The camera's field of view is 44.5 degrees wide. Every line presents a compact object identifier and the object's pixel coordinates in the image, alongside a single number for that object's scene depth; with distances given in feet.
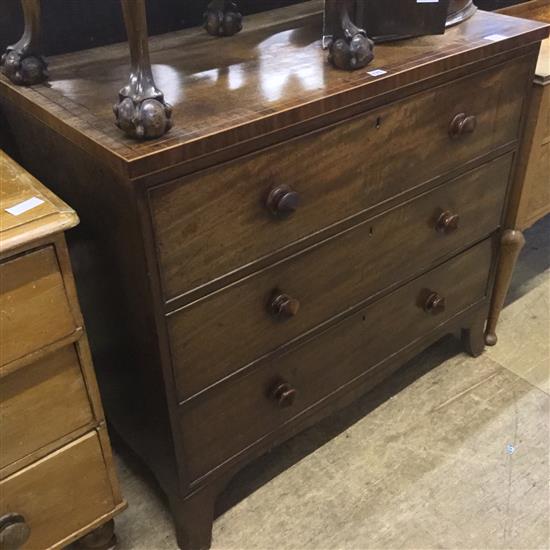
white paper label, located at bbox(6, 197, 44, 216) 2.87
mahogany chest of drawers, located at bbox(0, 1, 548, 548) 3.10
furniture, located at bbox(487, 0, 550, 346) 4.61
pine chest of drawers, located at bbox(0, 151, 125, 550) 2.85
